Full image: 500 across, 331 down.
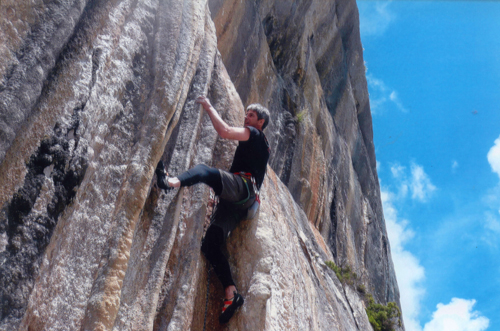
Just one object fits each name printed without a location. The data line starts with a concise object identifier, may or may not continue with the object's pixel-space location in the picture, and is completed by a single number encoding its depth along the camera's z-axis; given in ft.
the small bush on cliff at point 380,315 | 41.99
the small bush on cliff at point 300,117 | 39.99
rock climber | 13.48
